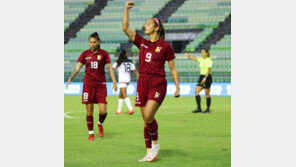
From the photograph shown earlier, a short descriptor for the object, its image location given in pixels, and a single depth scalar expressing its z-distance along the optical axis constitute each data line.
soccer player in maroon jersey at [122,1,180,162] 11.84
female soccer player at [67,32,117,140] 16.16
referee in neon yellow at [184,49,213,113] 26.73
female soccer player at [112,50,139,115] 27.05
